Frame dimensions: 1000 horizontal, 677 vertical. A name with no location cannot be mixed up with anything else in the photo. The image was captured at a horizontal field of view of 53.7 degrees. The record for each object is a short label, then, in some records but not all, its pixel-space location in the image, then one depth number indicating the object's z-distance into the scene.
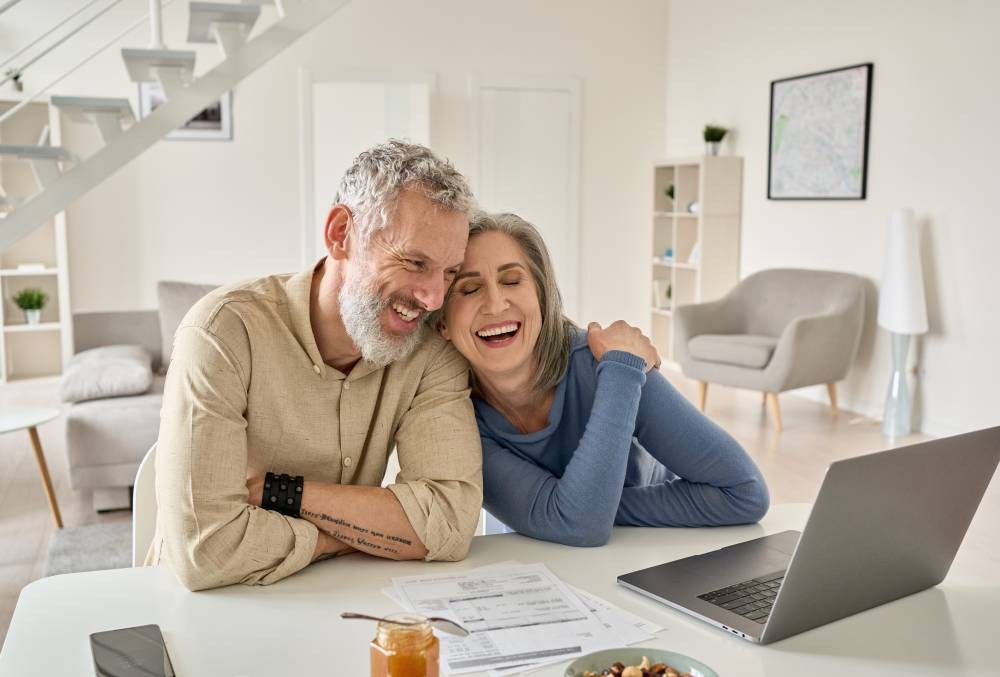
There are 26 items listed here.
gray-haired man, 1.49
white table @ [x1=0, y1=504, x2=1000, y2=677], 1.20
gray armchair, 5.76
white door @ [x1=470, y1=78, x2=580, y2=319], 8.16
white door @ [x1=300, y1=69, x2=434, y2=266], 7.61
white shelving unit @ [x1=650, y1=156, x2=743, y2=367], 7.46
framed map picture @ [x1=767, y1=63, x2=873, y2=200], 6.21
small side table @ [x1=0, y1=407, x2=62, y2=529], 3.89
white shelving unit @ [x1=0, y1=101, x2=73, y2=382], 7.21
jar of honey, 0.98
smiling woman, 1.68
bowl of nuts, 1.09
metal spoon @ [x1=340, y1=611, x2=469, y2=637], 1.06
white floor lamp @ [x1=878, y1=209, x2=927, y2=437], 5.54
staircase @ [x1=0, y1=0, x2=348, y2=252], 4.75
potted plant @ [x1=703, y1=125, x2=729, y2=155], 7.47
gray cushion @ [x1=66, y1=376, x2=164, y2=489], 4.07
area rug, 3.46
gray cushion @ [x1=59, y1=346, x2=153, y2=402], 4.33
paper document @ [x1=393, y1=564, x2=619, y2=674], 1.22
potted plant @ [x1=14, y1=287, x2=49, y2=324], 7.16
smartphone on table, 1.15
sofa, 4.08
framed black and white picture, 7.43
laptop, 1.22
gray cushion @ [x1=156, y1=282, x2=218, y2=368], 5.14
